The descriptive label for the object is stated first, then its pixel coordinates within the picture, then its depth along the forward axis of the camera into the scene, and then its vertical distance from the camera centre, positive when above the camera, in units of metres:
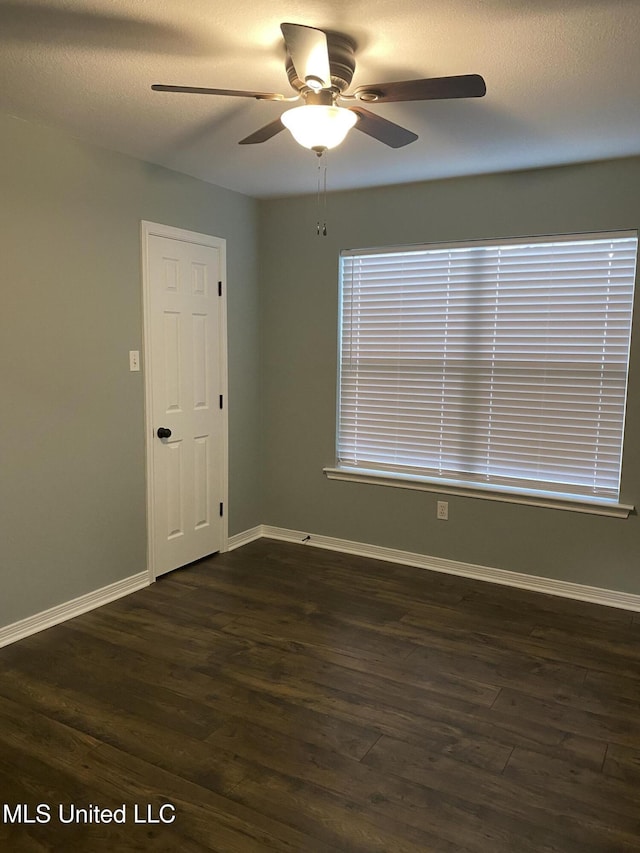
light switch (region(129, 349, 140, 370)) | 3.54 -0.05
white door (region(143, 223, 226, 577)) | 3.70 -0.27
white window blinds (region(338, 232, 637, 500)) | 3.52 -0.04
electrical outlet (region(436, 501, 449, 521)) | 4.03 -1.00
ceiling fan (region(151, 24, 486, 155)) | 1.80 +0.82
